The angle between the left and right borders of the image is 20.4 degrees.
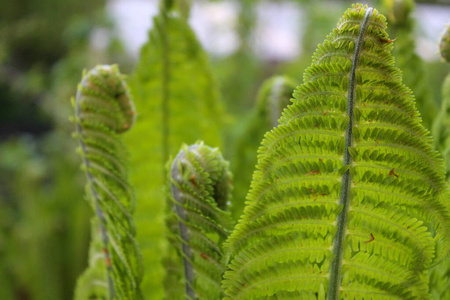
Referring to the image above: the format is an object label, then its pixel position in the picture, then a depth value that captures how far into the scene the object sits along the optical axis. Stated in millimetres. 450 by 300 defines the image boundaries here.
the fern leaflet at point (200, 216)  700
